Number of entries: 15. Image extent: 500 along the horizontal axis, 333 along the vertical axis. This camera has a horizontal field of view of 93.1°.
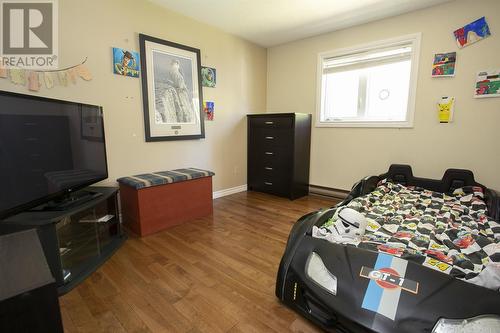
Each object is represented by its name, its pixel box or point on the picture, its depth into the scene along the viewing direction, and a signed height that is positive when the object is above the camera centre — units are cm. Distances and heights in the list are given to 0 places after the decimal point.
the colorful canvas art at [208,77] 317 +77
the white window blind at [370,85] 285 +66
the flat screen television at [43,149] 128 -11
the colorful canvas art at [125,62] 236 +72
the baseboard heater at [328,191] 346 -86
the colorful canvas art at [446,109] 257 +28
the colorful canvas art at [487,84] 233 +51
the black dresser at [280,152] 335 -28
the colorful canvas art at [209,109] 325 +33
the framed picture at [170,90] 261 +51
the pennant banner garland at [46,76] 183 +46
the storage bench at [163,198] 223 -66
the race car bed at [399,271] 95 -66
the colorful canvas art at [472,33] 235 +103
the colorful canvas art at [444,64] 253 +76
